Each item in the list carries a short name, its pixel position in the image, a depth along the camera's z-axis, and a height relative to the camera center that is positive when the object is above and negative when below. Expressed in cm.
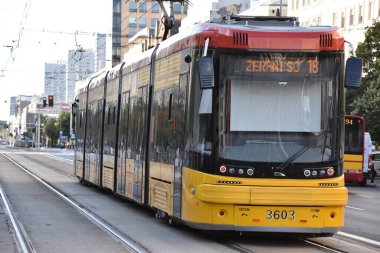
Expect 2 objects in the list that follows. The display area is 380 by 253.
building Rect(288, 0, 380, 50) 6612 +1054
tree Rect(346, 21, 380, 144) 4681 +316
